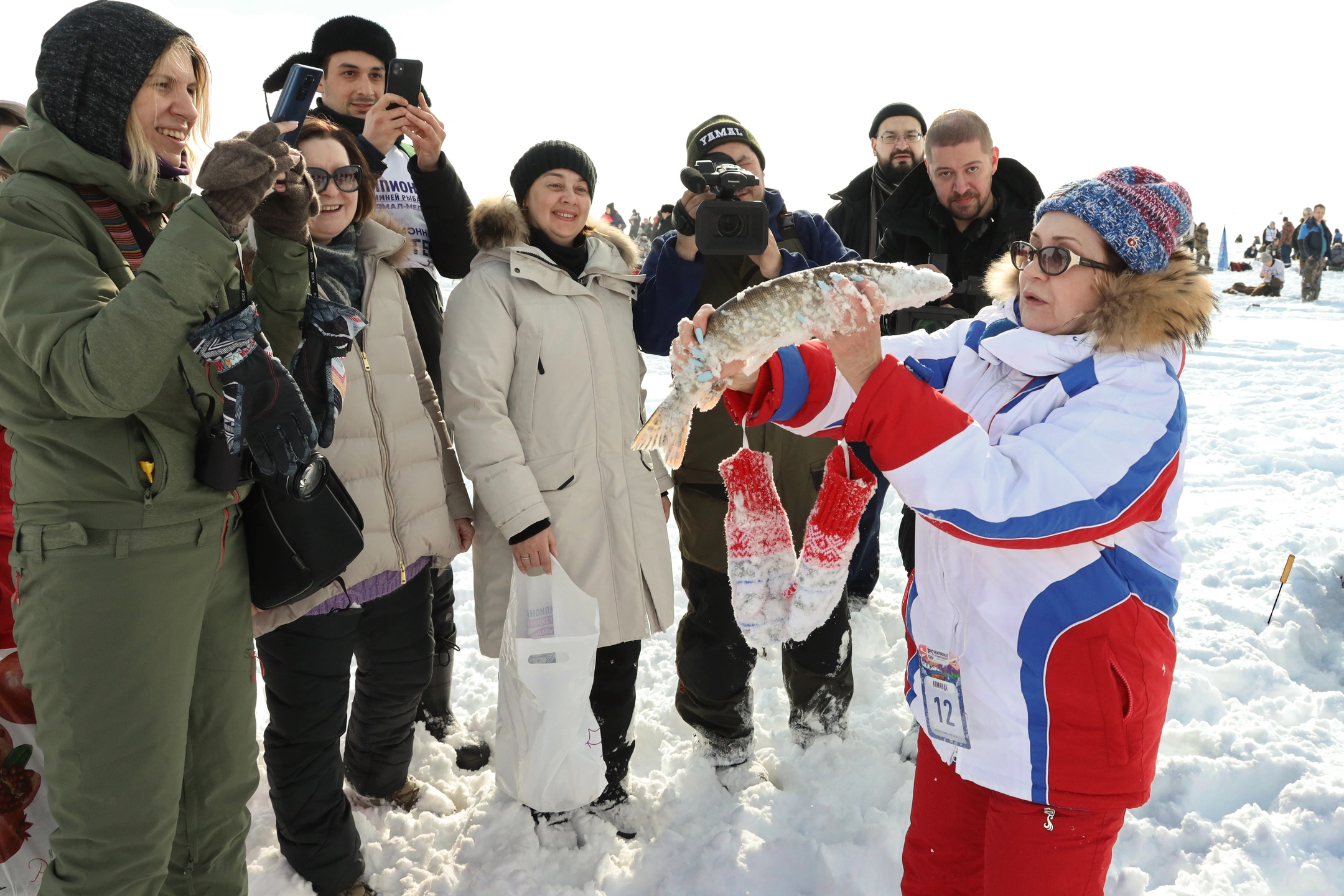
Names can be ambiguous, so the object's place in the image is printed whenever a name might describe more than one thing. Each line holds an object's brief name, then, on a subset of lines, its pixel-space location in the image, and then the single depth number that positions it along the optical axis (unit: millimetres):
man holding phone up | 3066
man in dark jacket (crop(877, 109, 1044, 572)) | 3543
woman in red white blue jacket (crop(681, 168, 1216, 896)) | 1537
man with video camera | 2932
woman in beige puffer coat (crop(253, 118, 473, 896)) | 2352
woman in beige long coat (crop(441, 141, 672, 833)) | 2584
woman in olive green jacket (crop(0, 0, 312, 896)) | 1571
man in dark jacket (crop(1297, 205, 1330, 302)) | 18609
